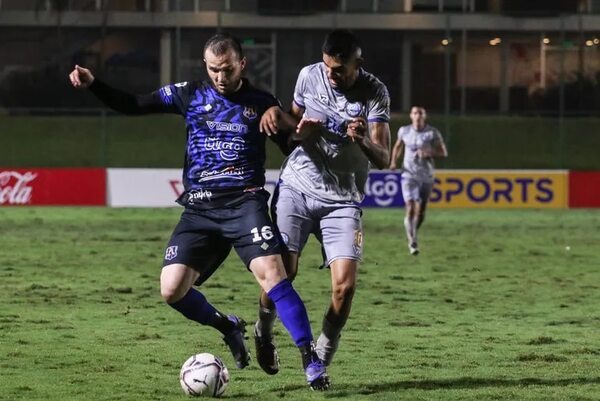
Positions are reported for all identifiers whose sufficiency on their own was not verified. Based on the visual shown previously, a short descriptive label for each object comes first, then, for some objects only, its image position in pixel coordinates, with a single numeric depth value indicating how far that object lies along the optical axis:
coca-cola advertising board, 60.94
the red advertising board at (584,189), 63.16
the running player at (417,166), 40.59
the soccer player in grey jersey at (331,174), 17.52
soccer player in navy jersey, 17.14
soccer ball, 16.48
